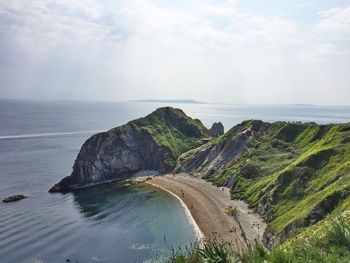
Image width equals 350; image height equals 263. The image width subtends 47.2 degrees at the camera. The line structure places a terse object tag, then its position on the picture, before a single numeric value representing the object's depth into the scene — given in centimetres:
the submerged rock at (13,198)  9545
